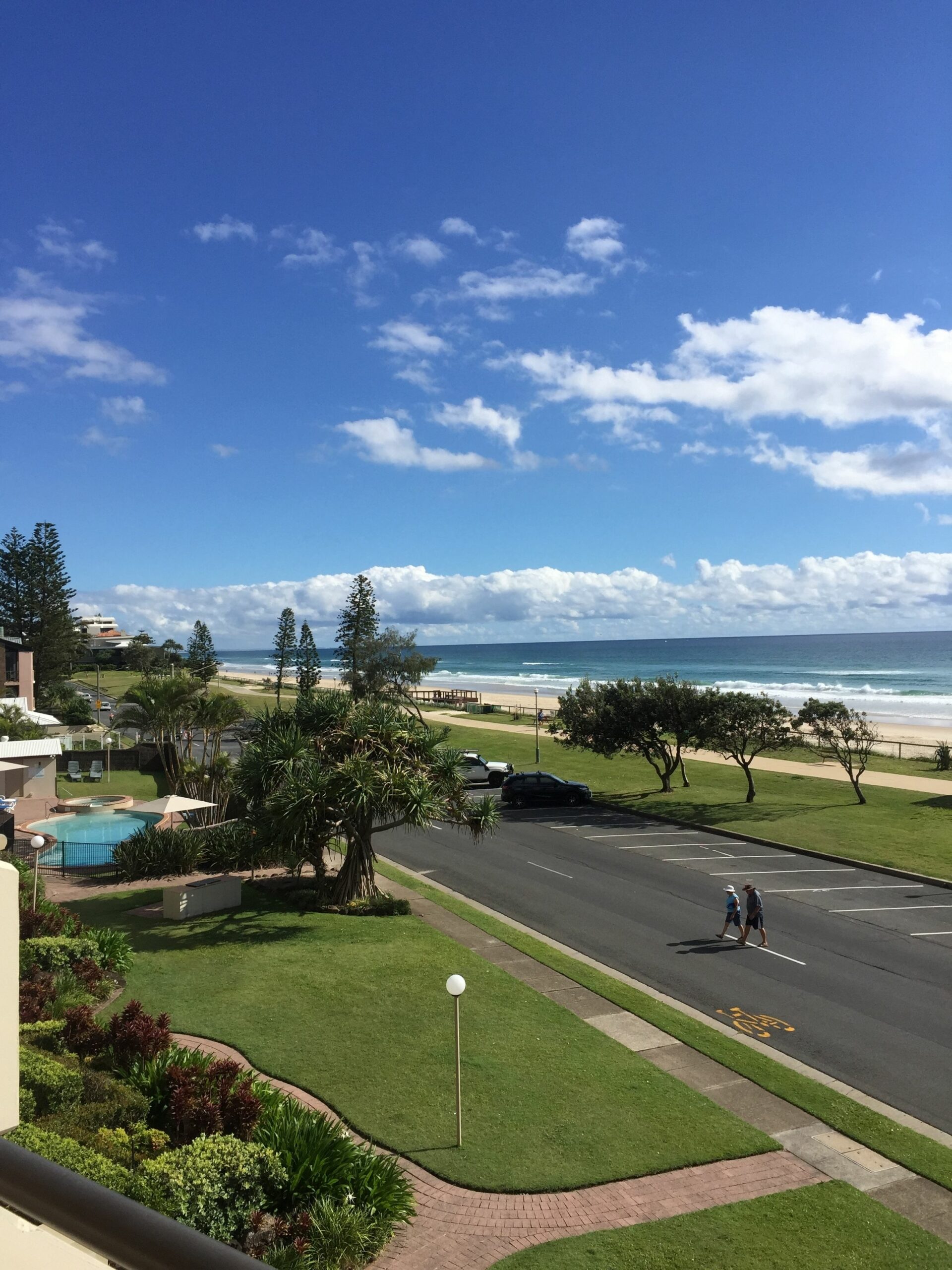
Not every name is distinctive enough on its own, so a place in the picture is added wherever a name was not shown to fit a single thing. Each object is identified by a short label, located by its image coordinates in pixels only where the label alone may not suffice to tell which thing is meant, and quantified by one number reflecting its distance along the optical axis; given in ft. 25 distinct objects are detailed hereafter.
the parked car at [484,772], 137.59
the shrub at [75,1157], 23.08
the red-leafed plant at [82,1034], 36.11
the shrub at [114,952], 50.31
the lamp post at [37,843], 57.61
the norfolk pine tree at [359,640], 239.71
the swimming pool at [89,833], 80.33
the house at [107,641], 478.18
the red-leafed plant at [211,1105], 29.40
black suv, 120.57
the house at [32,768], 90.74
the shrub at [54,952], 46.78
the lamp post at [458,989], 33.50
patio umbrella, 76.69
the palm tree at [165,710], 118.01
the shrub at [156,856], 75.36
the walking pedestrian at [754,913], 61.26
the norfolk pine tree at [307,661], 312.09
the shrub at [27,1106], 28.25
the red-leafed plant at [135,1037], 35.04
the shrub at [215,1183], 24.99
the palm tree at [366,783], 64.13
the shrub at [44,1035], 36.35
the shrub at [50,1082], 29.58
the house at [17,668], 158.10
